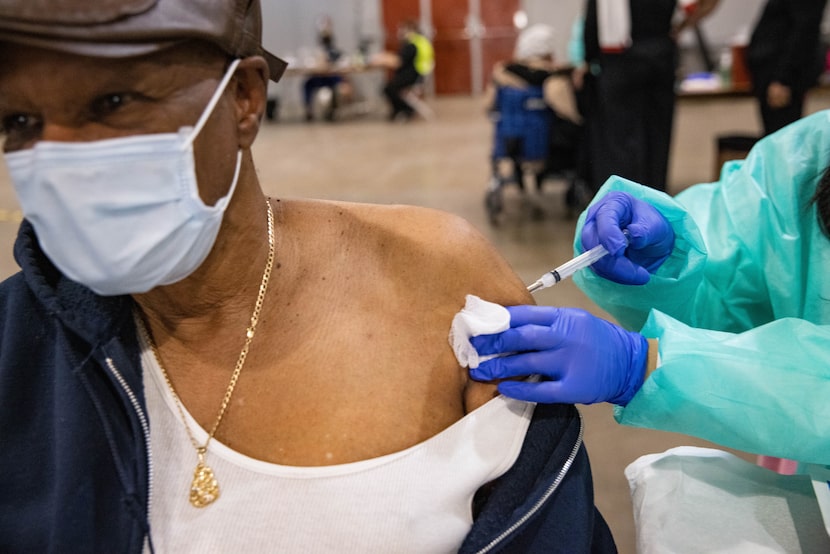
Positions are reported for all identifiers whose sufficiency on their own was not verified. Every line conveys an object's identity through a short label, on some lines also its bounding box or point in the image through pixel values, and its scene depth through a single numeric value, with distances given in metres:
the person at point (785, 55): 3.61
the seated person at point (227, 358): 0.79
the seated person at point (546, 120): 4.36
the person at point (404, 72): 9.29
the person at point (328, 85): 9.70
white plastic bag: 1.06
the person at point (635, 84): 3.49
